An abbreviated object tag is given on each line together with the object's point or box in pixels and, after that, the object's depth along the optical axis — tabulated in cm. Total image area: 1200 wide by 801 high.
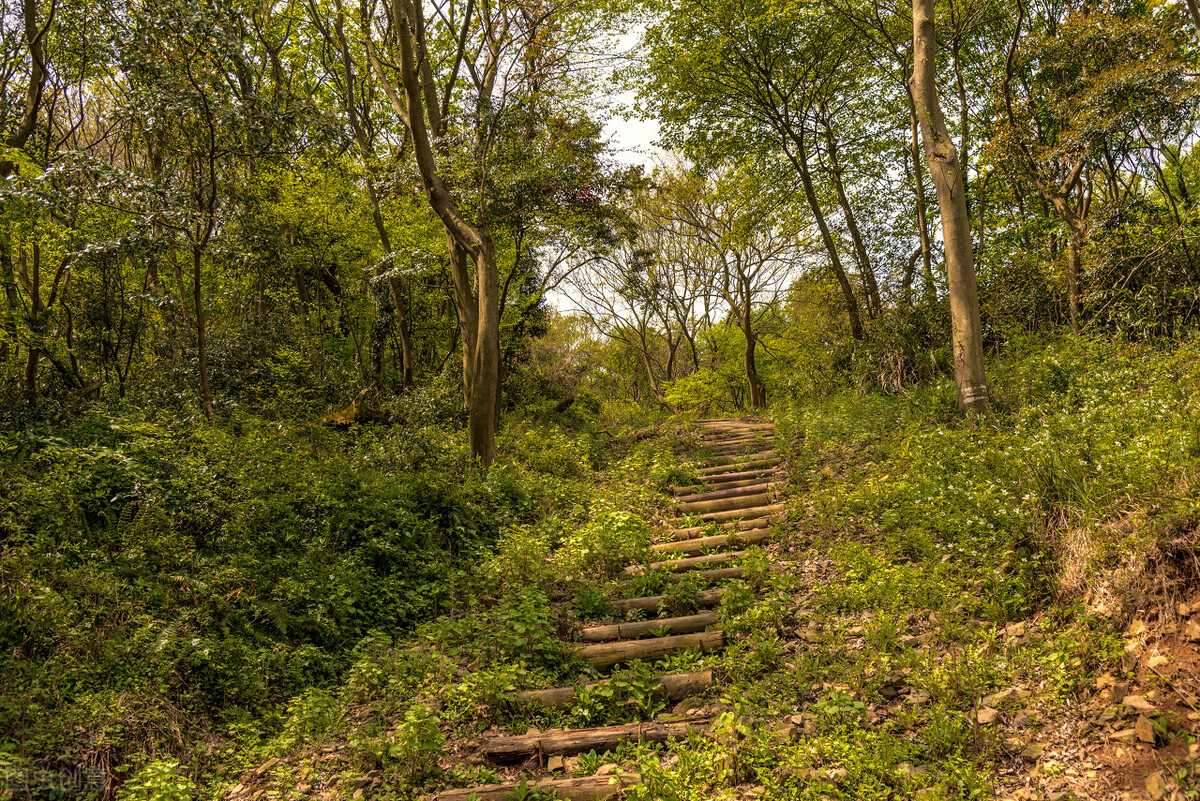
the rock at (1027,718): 307
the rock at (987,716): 315
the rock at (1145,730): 269
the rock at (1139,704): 278
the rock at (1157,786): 246
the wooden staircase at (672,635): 348
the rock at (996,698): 325
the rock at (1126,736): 275
